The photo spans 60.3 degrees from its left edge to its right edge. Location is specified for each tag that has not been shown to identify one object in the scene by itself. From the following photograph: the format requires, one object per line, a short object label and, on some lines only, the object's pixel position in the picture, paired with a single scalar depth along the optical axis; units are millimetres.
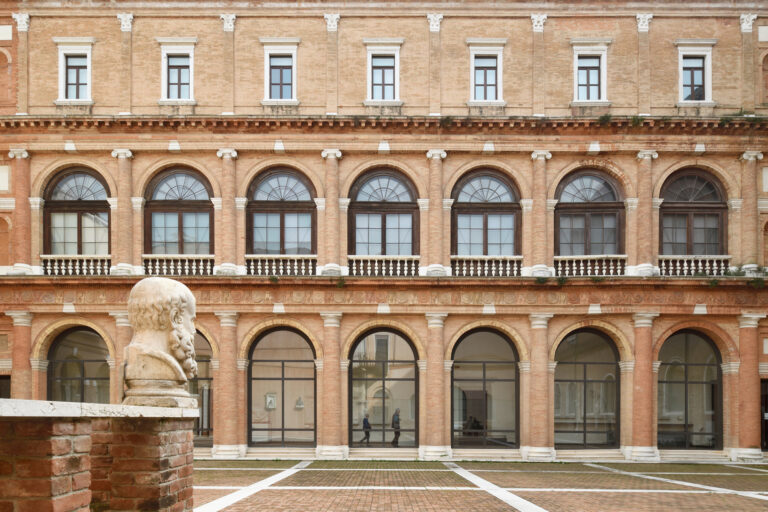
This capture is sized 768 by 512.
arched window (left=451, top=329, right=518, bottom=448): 23844
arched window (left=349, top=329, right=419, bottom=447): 23797
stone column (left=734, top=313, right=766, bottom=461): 22922
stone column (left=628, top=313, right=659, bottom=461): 22844
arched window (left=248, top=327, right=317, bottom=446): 23797
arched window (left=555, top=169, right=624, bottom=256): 24141
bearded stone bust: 5910
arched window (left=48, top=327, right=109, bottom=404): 23922
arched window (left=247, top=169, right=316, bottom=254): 24109
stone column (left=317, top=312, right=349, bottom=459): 22969
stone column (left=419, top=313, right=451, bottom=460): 22953
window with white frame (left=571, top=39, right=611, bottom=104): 24094
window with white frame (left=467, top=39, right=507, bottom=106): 24047
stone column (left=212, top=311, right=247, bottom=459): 22859
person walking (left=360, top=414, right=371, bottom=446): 23766
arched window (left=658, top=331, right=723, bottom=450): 23859
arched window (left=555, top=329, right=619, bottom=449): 23875
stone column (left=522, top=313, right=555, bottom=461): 22953
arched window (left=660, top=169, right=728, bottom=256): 24109
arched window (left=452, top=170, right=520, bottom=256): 24188
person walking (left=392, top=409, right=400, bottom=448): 23719
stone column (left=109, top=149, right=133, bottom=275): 23406
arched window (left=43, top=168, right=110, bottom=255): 24141
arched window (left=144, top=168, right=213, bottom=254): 24078
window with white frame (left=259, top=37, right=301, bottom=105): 24000
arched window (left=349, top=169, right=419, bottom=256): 24219
